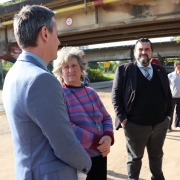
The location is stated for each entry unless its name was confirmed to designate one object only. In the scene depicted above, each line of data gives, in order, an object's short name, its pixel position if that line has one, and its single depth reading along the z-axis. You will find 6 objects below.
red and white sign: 10.42
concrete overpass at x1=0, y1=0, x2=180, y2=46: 8.22
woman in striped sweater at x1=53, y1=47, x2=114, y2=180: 1.92
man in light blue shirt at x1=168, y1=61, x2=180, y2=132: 5.97
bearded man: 2.73
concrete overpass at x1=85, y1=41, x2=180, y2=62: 24.29
